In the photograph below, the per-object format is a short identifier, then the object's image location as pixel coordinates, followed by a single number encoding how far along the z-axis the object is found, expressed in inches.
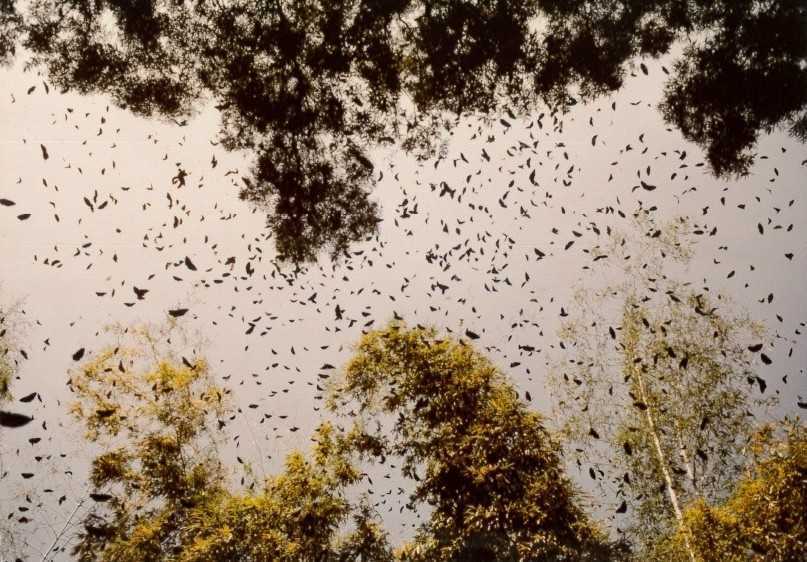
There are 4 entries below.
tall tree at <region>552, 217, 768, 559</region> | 428.5
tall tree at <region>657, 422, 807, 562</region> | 319.9
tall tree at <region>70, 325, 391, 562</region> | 371.2
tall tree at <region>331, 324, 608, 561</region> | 364.8
